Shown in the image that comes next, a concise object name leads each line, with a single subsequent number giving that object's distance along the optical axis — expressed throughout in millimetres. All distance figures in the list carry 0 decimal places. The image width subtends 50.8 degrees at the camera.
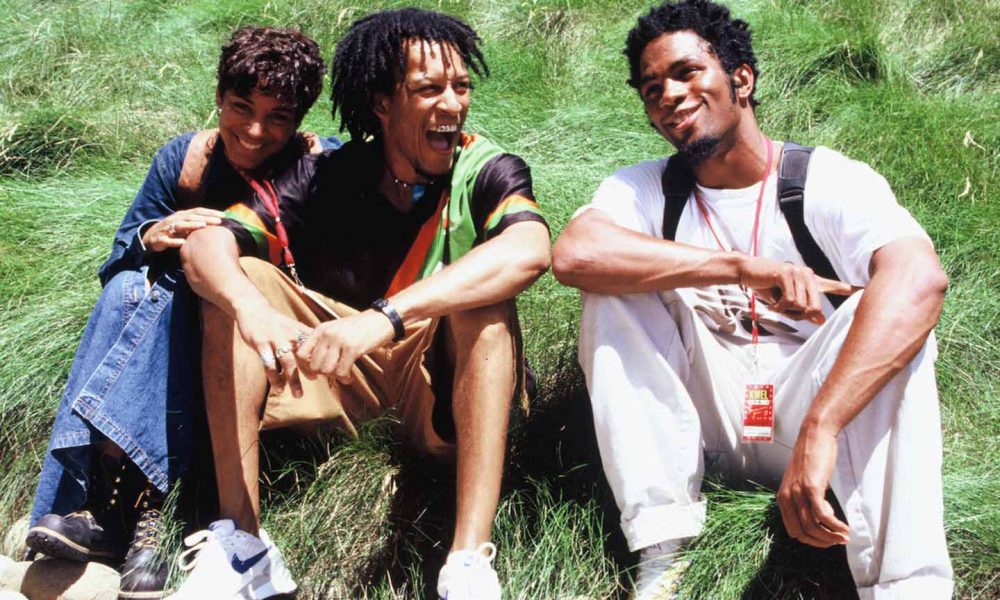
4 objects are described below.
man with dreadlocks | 3018
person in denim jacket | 3428
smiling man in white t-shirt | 2693
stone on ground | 3508
